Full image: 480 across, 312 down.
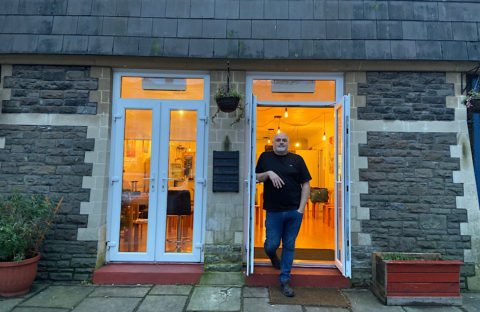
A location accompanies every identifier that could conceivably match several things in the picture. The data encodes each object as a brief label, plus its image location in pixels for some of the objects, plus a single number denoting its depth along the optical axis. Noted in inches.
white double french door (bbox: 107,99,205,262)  161.2
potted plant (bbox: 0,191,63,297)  127.4
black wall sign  155.8
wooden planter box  129.9
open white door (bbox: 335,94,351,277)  139.4
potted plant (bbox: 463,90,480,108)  153.7
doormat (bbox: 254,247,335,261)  168.6
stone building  152.4
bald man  136.3
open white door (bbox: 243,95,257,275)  137.3
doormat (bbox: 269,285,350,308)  128.4
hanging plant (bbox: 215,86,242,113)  146.6
